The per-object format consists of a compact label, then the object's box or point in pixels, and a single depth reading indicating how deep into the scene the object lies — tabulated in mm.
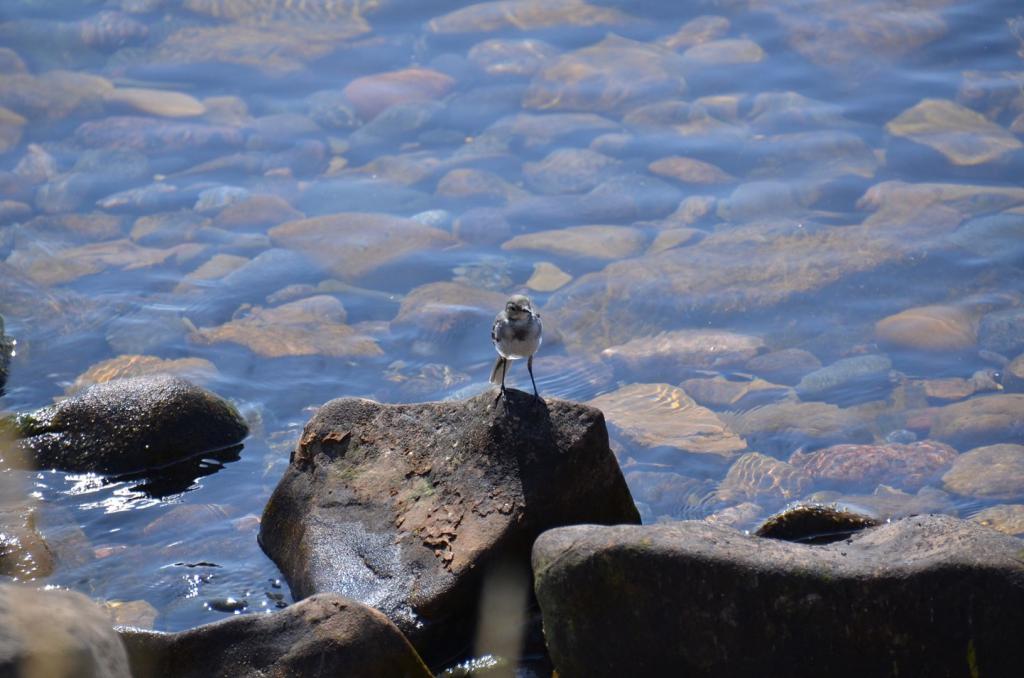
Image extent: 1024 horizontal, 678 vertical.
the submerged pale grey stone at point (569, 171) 24609
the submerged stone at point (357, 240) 22281
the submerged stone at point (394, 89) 27984
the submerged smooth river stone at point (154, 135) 26922
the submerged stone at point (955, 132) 24625
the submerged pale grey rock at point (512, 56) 28891
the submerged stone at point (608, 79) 27437
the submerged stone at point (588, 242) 22344
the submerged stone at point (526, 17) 30547
